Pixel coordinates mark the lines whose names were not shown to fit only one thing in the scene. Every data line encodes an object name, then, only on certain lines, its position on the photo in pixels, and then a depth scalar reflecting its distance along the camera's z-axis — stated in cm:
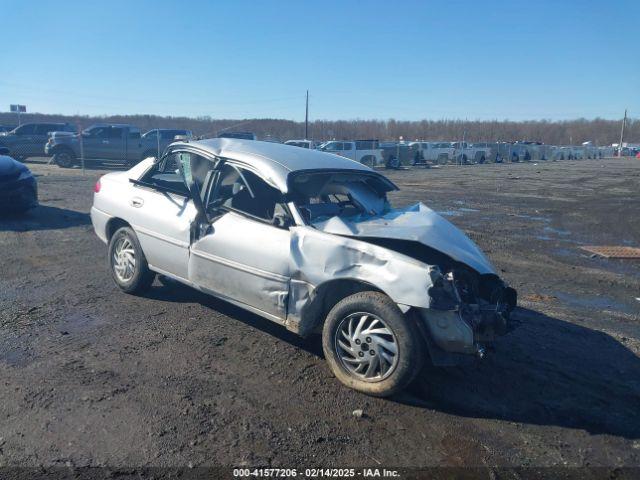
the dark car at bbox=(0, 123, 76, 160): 2648
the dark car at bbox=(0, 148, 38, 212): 994
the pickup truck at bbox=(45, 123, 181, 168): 2473
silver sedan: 388
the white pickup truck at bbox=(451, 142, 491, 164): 4388
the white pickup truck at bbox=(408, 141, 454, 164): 3900
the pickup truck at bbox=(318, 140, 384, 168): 3195
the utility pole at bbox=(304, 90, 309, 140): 5077
